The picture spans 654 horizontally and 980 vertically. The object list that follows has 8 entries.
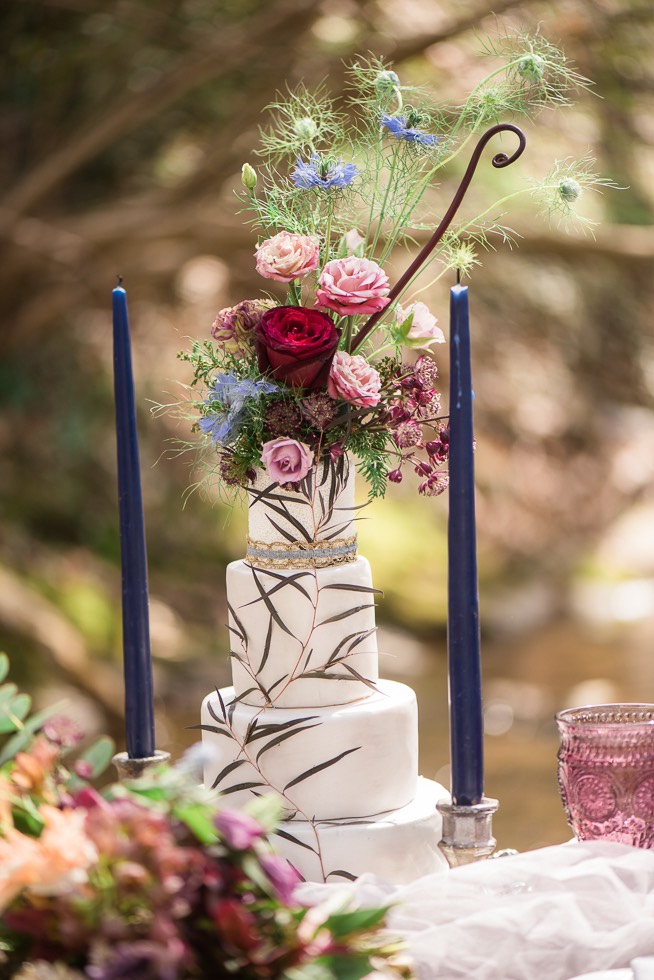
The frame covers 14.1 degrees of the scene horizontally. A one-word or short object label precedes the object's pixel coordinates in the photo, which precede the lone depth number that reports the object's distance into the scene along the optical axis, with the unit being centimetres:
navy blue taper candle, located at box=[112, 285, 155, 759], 190
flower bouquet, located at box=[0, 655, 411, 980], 151
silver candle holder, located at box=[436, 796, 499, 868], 176
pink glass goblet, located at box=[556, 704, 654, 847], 179
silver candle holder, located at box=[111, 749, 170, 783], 188
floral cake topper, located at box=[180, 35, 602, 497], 182
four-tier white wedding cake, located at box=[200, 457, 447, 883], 184
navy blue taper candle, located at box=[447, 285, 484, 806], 177
